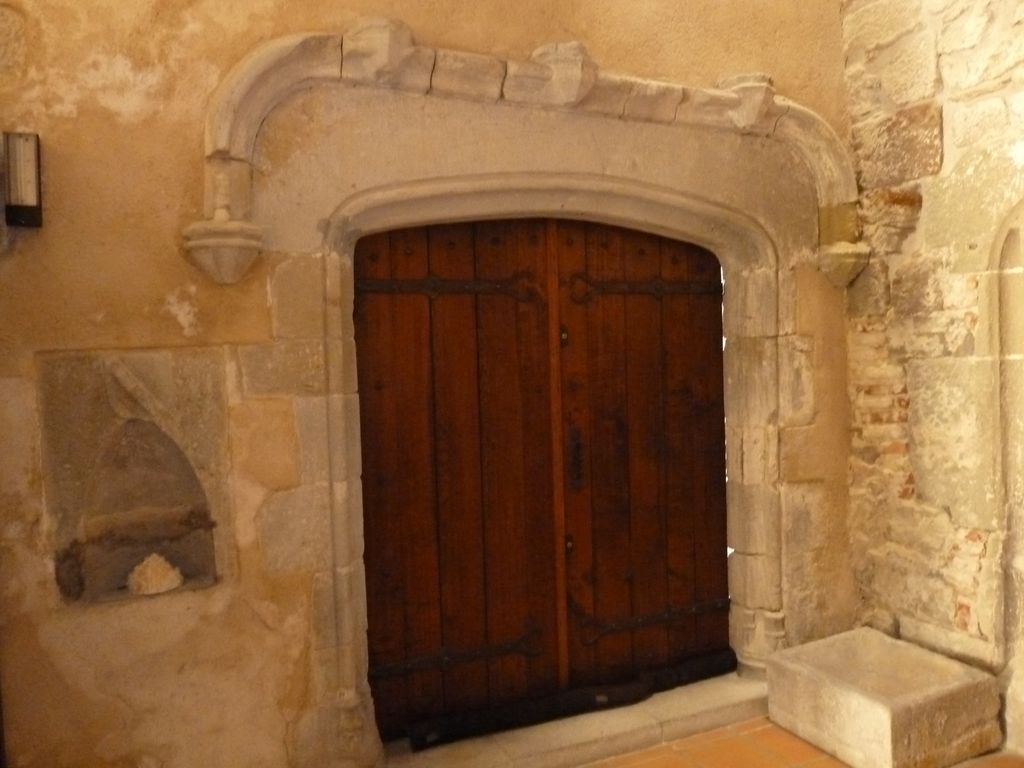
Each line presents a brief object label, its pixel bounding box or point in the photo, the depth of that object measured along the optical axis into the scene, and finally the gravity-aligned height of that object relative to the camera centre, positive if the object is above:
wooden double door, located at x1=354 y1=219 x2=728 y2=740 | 2.88 -0.31
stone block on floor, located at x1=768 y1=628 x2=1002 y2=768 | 2.70 -1.12
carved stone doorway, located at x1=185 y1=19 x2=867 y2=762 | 2.48 +0.61
